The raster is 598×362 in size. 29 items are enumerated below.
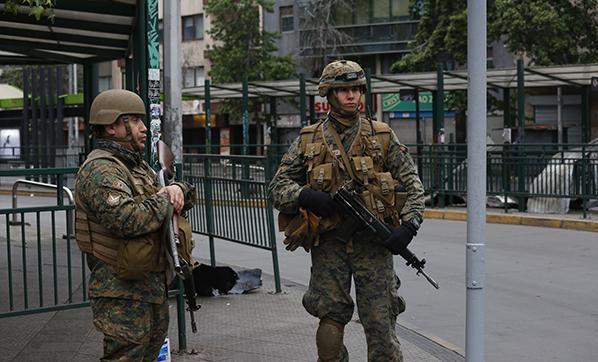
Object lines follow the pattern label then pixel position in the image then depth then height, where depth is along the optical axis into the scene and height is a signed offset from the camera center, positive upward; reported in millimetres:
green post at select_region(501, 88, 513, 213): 16780 -325
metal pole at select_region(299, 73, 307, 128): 21792 +1310
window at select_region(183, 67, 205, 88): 50406 +4264
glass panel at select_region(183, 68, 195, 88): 50719 +4282
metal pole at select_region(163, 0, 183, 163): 7637 +725
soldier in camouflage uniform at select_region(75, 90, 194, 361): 4246 -323
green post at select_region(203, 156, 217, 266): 9672 -447
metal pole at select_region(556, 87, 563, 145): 33531 +1377
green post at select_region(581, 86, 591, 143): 22344 +946
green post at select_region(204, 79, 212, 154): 23708 +1168
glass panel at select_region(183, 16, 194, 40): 51469 +7001
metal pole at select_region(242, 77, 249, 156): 23202 +1101
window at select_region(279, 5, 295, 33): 46344 +6680
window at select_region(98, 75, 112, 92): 57219 +4606
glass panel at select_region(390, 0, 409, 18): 43656 +6751
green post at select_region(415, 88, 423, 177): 18109 -115
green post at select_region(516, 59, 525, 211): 16688 +277
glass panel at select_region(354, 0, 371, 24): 44675 +6762
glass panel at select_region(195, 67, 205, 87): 50344 +4238
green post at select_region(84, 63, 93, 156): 11820 +901
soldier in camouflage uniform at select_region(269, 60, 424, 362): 5008 -303
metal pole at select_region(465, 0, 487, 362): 4637 -115
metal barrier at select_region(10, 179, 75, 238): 6123 -398
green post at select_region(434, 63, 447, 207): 17797 +454
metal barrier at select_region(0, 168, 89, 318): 6027 -721
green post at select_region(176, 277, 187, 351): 6551 -1120
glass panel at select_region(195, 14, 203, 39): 50906 +6981
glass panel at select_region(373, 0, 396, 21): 44438 +6770
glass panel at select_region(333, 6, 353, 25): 44750 +6484
